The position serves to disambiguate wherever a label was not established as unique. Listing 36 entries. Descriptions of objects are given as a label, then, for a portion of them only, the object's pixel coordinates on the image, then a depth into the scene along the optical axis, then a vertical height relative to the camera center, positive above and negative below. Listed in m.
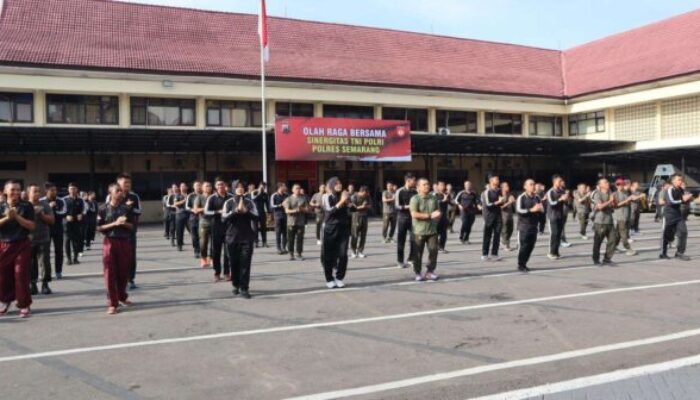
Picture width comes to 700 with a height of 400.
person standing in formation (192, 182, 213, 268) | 12.00 -0.55
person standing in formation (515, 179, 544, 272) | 10.94 -0.39
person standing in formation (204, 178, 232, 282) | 10.45 -0.37
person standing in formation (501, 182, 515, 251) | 14.81 -0.61
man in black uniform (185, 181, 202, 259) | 13.75 -0.29
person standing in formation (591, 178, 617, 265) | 11.85 -0.49
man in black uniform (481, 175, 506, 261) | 13.07 -0.36
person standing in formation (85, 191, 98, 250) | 16.27 -0.37
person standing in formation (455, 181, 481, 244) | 16.55 -0.21
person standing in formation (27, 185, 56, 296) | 9.34 -0.73
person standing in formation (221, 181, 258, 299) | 8.86 -0.51
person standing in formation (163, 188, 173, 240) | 17.70 -0.34
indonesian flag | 23.62 +7.26
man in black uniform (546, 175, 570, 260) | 12.83 -0.34
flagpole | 23.88 +3.24
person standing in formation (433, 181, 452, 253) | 14.57 -0.26
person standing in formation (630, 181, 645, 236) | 17.06 -0.42
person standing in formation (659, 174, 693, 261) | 12.24 -0.38
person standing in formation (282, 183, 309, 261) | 13.55 -0.39
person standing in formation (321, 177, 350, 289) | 9.57 -0.61
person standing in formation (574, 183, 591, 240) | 16.88 -0.24
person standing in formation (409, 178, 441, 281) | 10.09 -0.43
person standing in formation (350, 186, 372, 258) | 13.97 -0.50
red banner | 27.31 +3.04
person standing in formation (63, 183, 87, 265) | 12.87 -0.33
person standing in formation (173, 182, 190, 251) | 15.28 -0.30
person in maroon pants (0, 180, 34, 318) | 7.75 -0.61
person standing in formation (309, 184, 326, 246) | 14.71 -0.03
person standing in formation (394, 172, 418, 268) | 12.06 -0.22
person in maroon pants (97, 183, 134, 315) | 7.88 -0.53
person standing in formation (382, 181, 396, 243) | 16.83 -0.30
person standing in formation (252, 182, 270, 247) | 16.53 -0.04
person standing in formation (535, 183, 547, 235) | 14.29 -0.04
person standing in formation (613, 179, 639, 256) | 13.13 -0.43
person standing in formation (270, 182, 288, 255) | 14.86 -0.30
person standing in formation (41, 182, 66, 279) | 11.10 -0.32
